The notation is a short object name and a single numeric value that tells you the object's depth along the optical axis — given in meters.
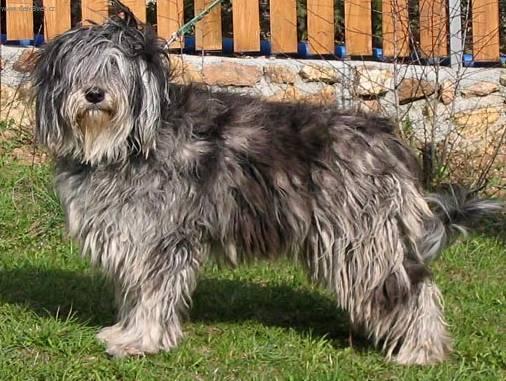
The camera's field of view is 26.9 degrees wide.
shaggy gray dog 5.09
